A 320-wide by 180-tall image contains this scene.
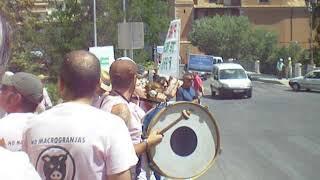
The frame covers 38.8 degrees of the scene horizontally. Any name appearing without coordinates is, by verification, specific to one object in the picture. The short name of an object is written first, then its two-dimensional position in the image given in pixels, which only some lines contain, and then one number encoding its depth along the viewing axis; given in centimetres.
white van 2351
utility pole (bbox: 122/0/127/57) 1704
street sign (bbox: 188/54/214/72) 1919
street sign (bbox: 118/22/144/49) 1066
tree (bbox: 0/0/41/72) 1178
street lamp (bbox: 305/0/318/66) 3566
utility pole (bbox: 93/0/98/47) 1546
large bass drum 298
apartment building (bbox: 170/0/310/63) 6043
